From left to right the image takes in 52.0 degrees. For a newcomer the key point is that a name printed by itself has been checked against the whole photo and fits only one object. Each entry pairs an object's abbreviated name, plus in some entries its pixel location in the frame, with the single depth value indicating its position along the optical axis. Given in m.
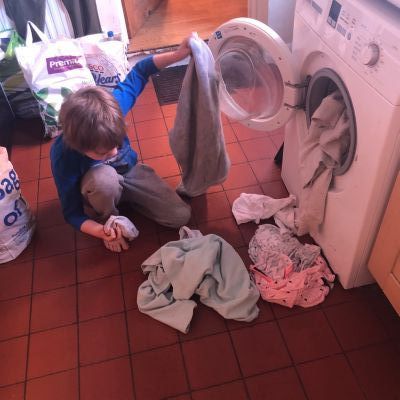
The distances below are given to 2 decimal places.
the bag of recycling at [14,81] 1.98
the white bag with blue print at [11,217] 1.37
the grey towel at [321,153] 1.11
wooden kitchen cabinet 1.00
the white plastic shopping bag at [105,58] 2.01
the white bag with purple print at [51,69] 1.88
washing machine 0.90
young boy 1.14
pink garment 1.25
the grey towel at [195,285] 1.23
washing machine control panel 0.85
